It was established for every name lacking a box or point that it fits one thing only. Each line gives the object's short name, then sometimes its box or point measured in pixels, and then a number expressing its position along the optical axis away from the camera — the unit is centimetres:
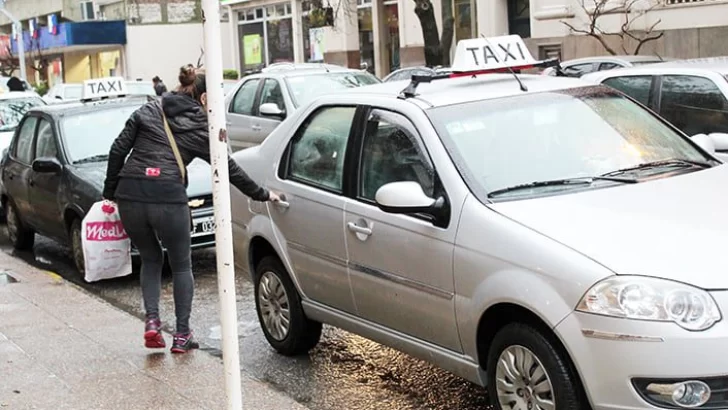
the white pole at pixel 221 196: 393
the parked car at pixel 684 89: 887
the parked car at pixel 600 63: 1516
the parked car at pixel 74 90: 2216
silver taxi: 418
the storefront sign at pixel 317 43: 3662
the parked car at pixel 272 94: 1422
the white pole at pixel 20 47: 3644
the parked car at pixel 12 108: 1496
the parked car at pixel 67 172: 953
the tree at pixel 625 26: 2250
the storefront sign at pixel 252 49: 4184
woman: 654
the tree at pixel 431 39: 2259
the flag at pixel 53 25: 5011
